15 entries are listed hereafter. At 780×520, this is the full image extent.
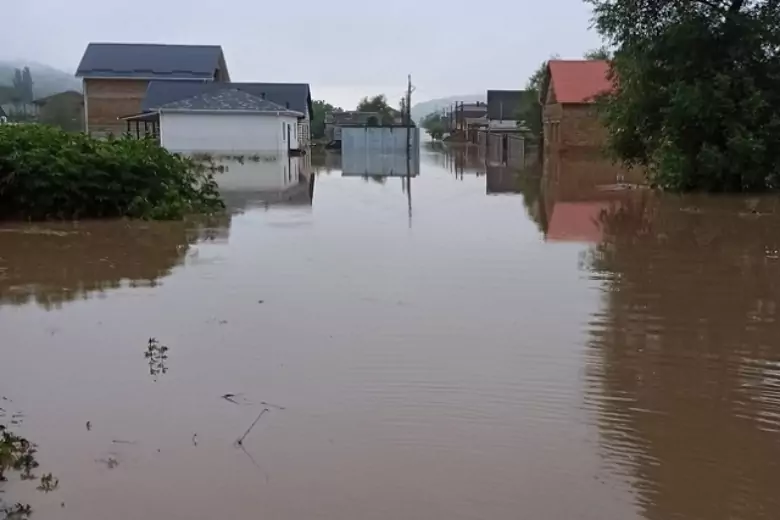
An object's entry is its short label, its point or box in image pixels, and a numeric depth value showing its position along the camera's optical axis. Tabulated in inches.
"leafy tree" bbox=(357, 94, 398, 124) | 3674.7
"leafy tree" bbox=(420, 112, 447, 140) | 4091.5
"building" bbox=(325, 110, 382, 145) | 2832.2
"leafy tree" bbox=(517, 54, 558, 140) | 2161.2
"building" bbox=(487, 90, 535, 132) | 3016.7
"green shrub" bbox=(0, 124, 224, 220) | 602.5
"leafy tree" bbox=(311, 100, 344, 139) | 3159.5
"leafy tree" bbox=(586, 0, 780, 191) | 850.1
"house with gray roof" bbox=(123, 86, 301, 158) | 1704.0
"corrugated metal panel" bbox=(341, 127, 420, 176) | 1726.1
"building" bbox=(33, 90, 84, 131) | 2355.6
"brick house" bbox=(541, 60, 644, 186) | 1675.7
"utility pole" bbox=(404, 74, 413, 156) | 2064.5
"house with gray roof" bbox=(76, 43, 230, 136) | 2393.0
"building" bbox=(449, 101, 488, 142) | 3356.3
